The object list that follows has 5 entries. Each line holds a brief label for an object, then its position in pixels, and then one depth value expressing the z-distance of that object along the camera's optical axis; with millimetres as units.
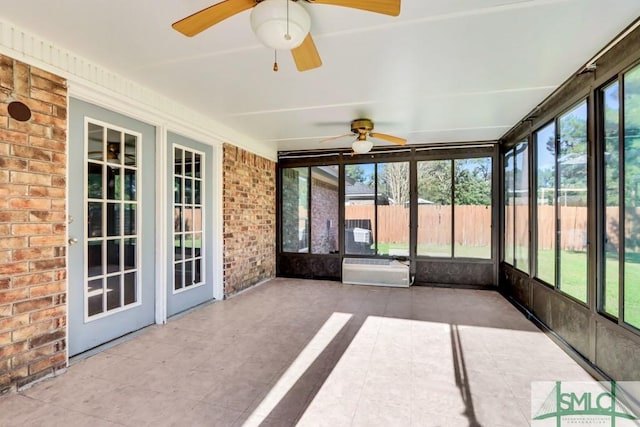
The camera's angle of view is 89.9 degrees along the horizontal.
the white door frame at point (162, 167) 2966
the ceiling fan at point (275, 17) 1618
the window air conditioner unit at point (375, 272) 5684
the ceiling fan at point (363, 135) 4309
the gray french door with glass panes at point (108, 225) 2820
